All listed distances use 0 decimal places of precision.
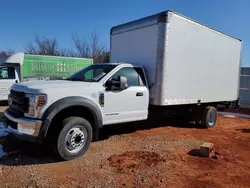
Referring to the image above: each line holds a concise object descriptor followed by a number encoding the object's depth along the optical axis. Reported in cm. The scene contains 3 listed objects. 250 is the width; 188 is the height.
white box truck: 366
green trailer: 938
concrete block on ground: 404
